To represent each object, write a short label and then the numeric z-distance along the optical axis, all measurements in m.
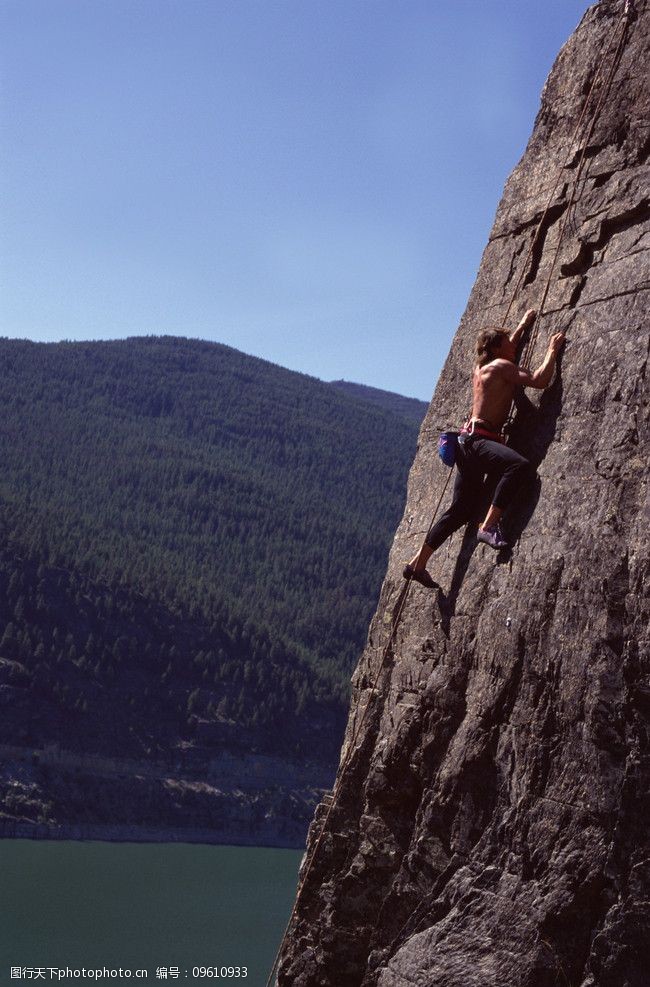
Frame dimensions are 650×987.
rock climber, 9.38
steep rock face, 8.24
